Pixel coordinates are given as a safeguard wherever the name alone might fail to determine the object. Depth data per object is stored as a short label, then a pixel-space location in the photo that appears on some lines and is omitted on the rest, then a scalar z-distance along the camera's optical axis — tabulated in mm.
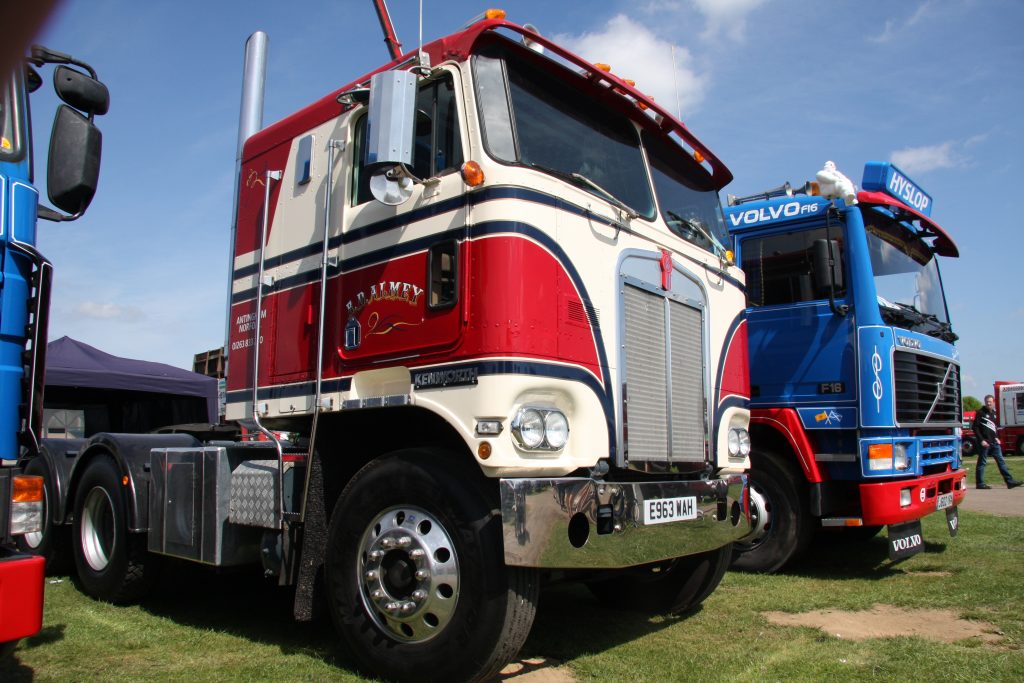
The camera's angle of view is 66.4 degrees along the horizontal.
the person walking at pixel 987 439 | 13852
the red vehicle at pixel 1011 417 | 28359
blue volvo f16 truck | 6645
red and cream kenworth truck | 3658
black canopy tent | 9391
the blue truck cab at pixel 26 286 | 2926
